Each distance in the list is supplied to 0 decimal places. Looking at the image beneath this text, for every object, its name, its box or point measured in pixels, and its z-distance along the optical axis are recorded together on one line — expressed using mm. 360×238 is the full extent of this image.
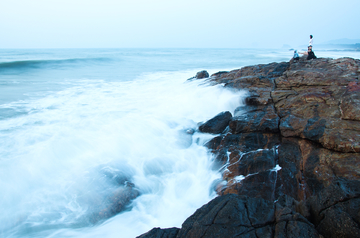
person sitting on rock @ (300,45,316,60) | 11342
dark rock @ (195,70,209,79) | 15094
